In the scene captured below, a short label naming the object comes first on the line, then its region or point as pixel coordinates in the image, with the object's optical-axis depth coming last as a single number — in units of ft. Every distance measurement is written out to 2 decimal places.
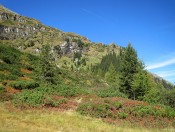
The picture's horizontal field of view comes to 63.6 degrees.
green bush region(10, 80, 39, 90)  56.53
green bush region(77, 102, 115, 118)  45.39
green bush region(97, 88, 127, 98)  62.92
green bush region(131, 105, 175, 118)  47.43
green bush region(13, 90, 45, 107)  45.73
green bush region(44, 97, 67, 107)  47.63
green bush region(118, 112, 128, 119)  45.40
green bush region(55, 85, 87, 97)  57.56
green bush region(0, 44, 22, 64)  77.39
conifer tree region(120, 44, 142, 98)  93.82
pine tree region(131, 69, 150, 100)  86.56
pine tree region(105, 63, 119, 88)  186.69
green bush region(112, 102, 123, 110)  49.49
